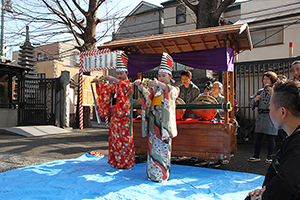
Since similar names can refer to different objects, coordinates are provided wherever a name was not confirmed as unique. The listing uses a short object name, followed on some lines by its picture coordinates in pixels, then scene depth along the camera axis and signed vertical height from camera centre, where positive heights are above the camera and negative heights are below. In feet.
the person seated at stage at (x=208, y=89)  19.17 +1.11
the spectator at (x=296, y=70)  14.70 +2.08
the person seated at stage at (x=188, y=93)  19.25 +0.70
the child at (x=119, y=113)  13.95 -0.79
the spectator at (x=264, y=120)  15.64 -1.38
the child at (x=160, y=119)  11.97 -1.04
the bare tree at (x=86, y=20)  37.99 +14.11
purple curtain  15.31 +3.14
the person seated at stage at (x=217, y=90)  18.12 +0.91
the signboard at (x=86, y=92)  37.19 +1.51
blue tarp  9.96 -4.27
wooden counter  14.16 -2.65
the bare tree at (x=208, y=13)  25.16 +10.11
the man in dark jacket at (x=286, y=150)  4.02 -0.95
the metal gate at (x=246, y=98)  23.93 +0.38
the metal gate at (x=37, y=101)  35.88 -0.08
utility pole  48.32 +15.22
